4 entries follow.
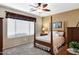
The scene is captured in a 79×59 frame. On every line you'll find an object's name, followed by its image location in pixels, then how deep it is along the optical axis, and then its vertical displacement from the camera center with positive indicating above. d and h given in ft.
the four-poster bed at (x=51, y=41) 7.11 -2.58
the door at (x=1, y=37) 6.72 -1.53
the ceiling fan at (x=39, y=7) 6.85 +4.36
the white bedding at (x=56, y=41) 7.08 -2.56
